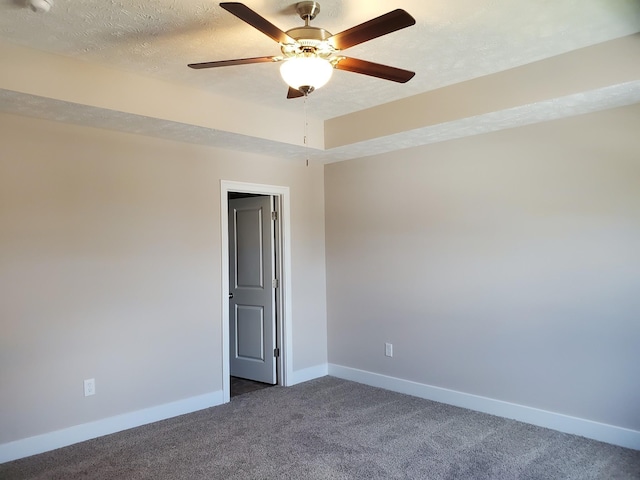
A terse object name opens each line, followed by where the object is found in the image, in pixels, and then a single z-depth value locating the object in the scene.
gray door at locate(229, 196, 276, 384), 4.84
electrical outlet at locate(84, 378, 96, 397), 3.40
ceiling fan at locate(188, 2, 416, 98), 1.97
